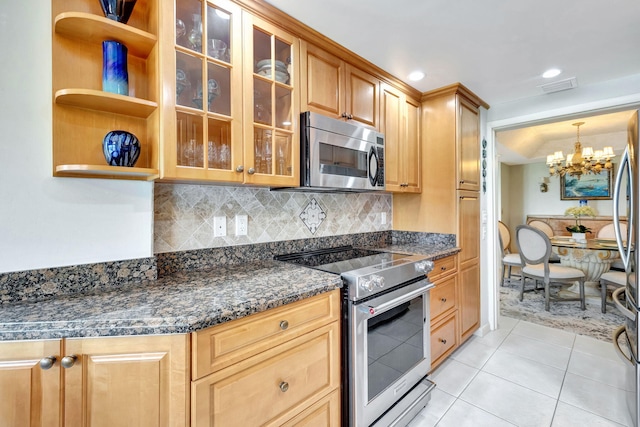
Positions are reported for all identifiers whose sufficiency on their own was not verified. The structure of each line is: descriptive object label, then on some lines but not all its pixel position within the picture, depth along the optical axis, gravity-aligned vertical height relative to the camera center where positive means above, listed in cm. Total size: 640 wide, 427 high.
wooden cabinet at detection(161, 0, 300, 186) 125 +56
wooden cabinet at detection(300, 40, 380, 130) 172 +82
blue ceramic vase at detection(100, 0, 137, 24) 117 +84
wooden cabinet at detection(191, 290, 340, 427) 98 -60
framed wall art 565 +52
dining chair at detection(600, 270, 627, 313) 319 -77
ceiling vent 231 +104
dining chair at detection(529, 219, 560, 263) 502 -25
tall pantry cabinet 248 +25
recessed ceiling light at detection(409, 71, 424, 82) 225 +108
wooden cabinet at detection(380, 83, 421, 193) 229 +62
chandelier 418 +78
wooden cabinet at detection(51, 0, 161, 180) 113 +51
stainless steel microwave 165 +37
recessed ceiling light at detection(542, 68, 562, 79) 216 +105
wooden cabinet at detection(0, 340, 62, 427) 85 -50
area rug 301 -118
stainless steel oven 145 -68
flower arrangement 535 +2
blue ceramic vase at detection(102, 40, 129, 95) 119 +60
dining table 365 -57
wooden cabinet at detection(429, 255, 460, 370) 214 -75
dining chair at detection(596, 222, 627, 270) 413 -33
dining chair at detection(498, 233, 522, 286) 424 -71
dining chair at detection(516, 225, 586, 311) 354 -69
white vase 410 -35
